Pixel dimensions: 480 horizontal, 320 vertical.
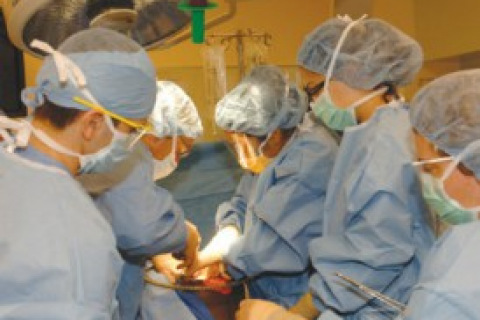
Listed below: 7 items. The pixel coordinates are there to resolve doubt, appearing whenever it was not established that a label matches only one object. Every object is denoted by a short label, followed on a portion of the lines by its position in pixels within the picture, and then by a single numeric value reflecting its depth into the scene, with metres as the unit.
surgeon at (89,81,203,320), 1.42
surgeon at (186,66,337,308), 1.65
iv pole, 2.51
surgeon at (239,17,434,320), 1.30
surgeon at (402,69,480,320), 0.89
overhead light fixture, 1.34
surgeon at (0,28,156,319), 0.95
